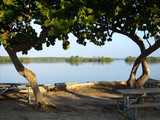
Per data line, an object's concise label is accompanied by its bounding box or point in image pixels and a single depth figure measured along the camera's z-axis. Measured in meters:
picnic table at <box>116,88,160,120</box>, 6.17
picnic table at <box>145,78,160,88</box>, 11.16
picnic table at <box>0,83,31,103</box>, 8.14
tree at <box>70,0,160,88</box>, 7.16
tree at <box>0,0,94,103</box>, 4.25
